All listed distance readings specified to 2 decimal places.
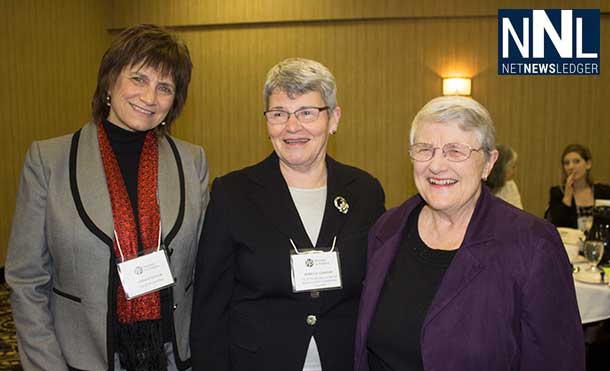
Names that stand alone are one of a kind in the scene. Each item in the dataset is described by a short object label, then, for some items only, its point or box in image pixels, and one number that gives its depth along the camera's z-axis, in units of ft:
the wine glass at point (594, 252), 12.19
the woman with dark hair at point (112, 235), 6.40
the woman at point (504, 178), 16.84
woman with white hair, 5.42
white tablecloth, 11.30
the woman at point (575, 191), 18.26
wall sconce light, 27.43
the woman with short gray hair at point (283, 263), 6.66
